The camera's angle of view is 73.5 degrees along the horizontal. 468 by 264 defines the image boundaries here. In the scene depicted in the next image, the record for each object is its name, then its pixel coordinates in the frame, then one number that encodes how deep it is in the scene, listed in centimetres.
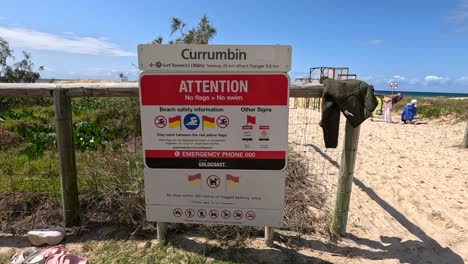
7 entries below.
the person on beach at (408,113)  1445
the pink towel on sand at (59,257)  269
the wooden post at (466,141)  827
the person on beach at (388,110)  1465
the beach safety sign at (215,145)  267
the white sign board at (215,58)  257
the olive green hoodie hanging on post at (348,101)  291
